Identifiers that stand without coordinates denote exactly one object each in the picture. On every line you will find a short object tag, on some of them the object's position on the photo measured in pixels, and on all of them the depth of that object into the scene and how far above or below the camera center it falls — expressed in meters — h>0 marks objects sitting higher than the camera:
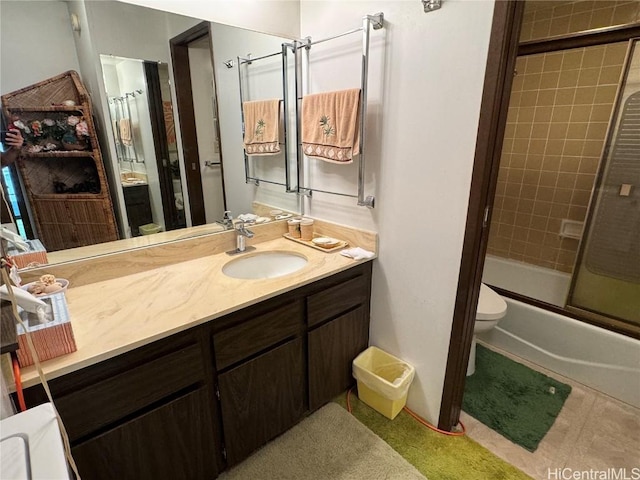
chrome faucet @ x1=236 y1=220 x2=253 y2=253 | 1.64 -0.43
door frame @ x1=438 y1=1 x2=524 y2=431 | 1.06 -0.13
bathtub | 1.72 -1.15
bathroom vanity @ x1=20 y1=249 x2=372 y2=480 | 0.92 -0.80
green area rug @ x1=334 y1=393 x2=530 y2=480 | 1.36 -1.31
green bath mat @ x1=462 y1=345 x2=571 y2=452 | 1.57 -1.30
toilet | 1.82 -0.90
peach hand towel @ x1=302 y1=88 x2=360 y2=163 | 1.43 +0.09
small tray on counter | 1.66 -0.50
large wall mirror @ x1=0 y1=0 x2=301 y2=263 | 1.08 +0.20
